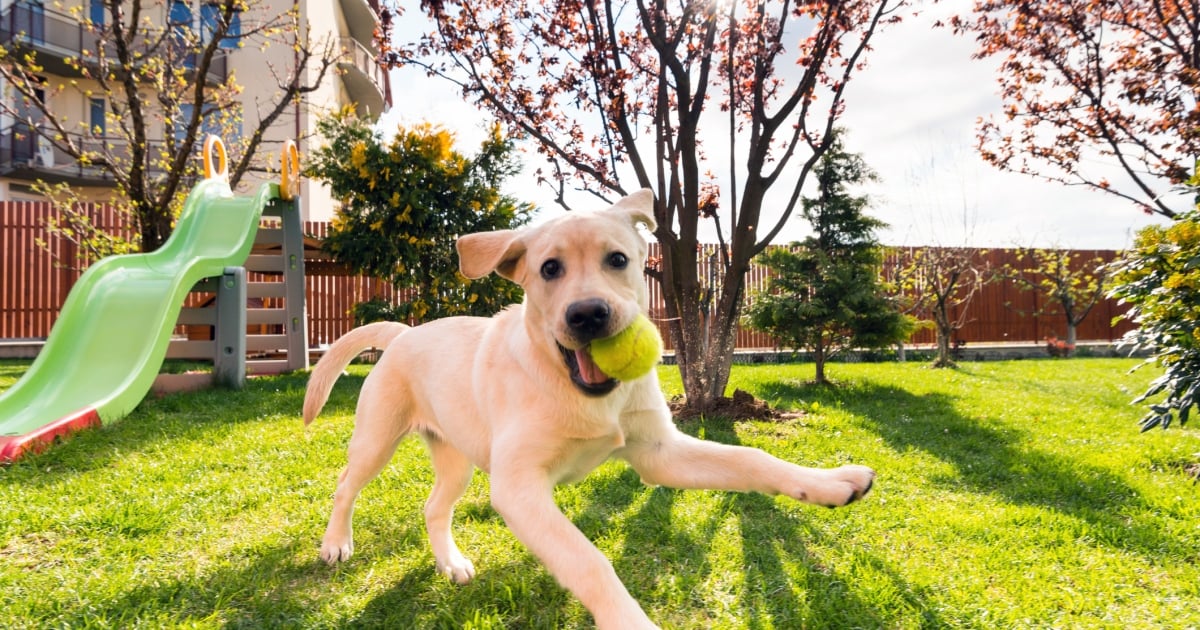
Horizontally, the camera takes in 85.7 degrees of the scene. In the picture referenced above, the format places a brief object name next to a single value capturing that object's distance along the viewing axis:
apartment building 20.33
